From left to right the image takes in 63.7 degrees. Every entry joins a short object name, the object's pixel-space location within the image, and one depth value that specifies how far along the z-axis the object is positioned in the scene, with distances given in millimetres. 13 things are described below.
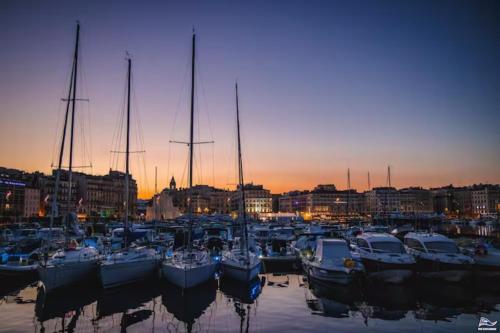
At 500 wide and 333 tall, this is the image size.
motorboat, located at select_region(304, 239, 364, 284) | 25703
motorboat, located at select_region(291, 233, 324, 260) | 33803
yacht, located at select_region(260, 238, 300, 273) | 34838
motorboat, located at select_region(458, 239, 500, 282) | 26172
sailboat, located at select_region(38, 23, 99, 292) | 24250
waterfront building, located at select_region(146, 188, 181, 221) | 85038
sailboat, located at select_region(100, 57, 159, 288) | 24828
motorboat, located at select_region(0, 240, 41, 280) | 28453
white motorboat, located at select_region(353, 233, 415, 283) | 26031
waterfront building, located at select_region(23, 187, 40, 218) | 138375
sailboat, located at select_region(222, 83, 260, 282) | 26516
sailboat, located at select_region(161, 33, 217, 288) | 24141
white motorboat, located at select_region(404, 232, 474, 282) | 26125
